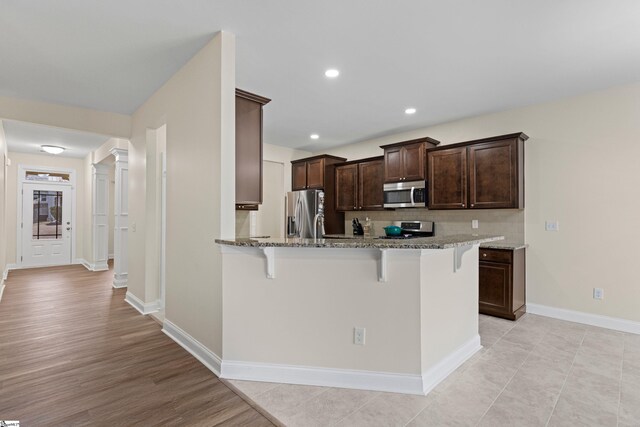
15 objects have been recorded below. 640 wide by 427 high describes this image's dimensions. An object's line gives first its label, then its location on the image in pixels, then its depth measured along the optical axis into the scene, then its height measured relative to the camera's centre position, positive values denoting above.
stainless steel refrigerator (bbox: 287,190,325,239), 5.70 +0.01
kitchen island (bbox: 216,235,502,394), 2.24 -0.71
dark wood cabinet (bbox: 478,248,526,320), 3.84 -0.83
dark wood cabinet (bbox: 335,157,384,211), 5.52 +0.54
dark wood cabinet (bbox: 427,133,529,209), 4.02 +0.54
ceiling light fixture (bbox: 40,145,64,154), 6.35 +1.34
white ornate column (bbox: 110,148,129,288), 5.55 -0.18
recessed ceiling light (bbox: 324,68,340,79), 3.20 +1.43
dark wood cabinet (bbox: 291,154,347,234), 6.11 +0.65
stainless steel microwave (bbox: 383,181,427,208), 4.80 +0.31
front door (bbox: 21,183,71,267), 7.39 -0.21
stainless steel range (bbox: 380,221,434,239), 5.04 -0.21
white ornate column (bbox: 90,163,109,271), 7.26 +0.04
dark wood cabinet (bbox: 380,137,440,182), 4.79 +0.86
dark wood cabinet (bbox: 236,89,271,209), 3.05 +0.64
